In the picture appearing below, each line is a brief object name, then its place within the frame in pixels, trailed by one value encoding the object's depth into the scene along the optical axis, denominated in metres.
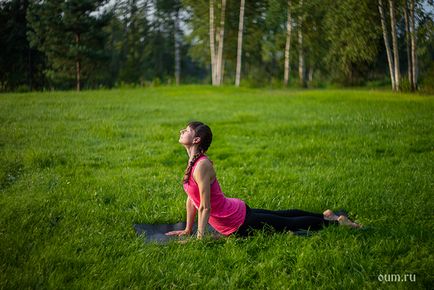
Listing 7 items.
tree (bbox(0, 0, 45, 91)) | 45.69
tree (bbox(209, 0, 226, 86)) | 48.50
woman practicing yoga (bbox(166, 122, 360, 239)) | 5.27
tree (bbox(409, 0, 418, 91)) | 30.63
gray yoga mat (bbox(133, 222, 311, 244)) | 5.46
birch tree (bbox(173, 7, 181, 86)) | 64.44
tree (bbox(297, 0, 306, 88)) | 50.72
